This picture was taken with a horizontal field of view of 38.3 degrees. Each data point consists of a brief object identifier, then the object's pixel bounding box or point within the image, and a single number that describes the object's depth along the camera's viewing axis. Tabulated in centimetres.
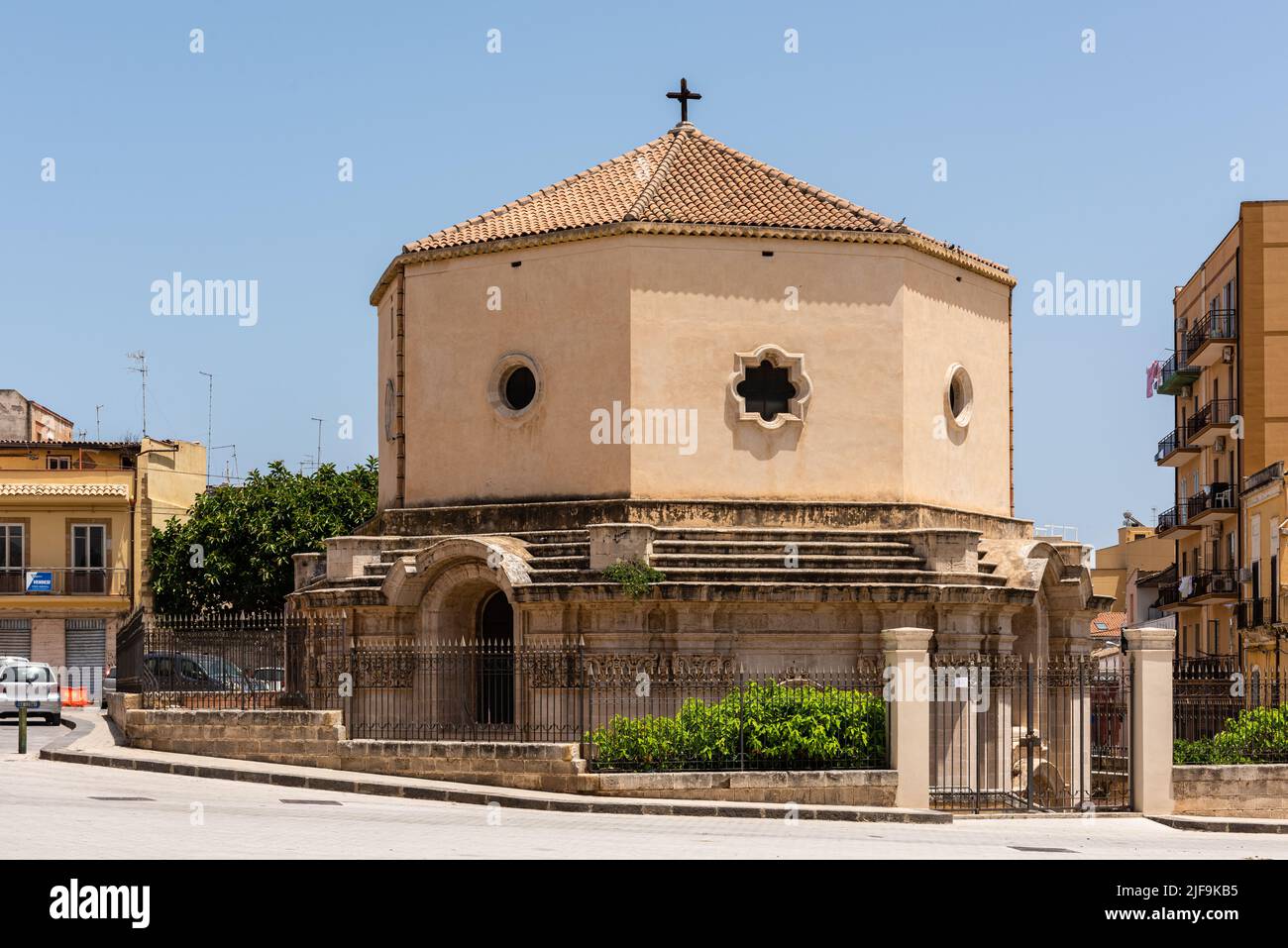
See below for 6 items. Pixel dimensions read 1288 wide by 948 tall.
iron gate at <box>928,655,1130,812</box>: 2389
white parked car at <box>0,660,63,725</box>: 3484
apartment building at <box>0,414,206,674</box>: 5256
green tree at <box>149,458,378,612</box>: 5112
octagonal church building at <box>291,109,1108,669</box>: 2561
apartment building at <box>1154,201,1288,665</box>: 4650
